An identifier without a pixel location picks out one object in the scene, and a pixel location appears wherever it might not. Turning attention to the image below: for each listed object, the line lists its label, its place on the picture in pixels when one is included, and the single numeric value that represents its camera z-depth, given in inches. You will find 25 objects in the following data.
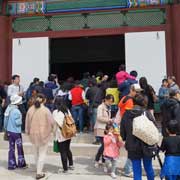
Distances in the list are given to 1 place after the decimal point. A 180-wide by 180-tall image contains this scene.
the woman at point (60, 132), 282.2
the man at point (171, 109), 255.7
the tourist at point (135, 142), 215.5
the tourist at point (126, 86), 331.3
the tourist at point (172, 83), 368.3
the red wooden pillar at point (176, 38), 450.9
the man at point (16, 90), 388.8
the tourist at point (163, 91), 386.6
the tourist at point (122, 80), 333.7
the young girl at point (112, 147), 275.3
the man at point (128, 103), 274.0
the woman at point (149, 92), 299.0
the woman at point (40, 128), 277.5
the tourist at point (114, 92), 359.9
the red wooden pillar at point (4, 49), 488.1
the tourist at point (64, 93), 390.7
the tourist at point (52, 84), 414.0
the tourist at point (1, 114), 406.4
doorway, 662.5
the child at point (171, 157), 205.9
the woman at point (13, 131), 299.7
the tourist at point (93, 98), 365.1
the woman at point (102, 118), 299.4
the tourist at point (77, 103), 384.8
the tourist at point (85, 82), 413.1
